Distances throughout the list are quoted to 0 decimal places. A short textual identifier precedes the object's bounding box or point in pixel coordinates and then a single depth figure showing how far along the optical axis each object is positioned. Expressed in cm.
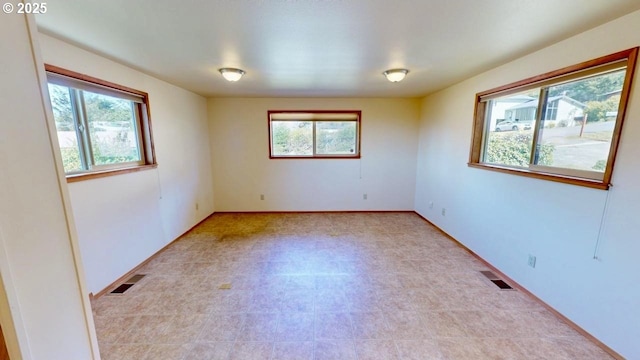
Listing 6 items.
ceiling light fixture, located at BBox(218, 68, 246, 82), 268
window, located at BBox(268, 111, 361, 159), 461
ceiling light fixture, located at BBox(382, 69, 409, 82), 277
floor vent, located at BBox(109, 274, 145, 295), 234
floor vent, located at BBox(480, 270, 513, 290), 239
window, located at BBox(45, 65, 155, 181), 206
